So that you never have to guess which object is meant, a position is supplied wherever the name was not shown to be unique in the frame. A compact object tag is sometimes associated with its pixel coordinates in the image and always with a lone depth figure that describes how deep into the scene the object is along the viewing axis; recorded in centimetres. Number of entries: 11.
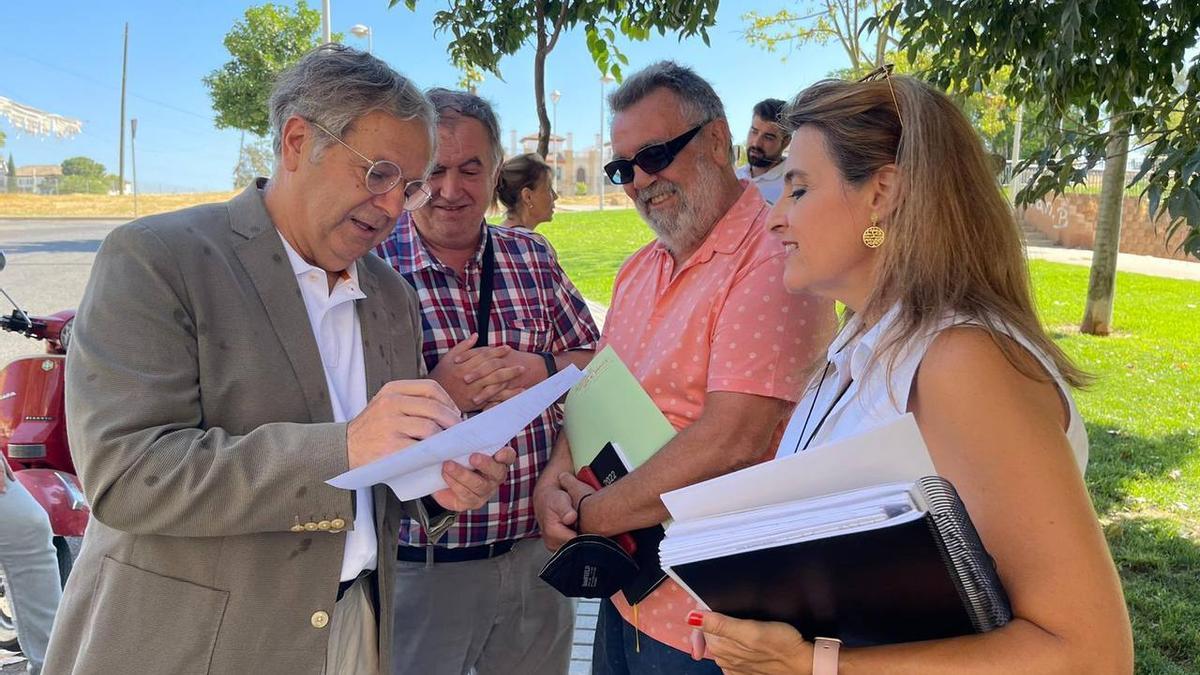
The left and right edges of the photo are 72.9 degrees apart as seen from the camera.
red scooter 346
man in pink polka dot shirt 182
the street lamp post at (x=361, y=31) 1571
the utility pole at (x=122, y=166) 4730
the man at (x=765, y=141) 581
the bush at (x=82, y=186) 6372
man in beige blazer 135
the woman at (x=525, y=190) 489
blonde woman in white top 108
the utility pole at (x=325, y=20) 1327
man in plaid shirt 235
